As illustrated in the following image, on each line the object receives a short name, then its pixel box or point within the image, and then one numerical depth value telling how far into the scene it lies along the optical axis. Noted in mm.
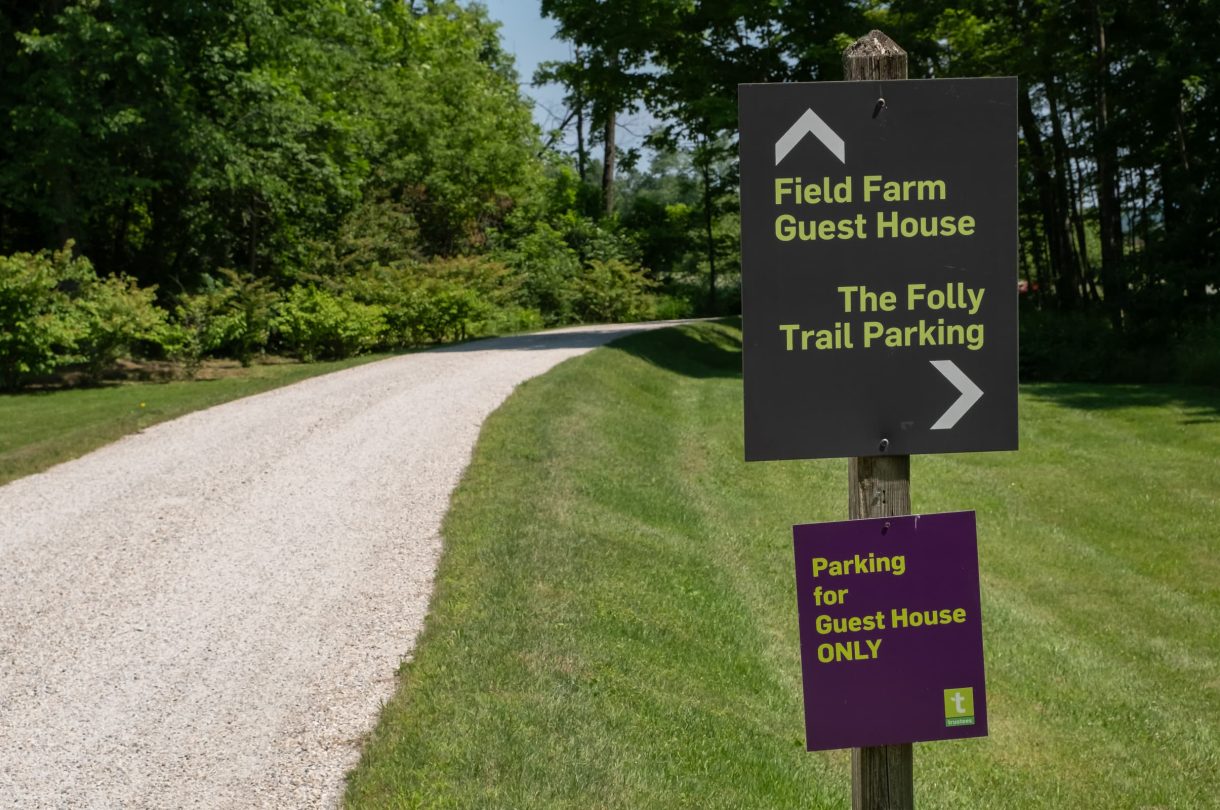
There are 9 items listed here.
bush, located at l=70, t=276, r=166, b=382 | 18875
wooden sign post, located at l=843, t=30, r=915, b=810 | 3131
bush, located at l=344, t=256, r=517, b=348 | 25375
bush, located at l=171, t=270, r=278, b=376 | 20812
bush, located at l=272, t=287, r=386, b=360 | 23281
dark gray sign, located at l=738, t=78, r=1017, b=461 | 3090
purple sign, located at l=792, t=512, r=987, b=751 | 3133
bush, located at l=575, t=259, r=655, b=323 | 35344
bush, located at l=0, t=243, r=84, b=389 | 17812
